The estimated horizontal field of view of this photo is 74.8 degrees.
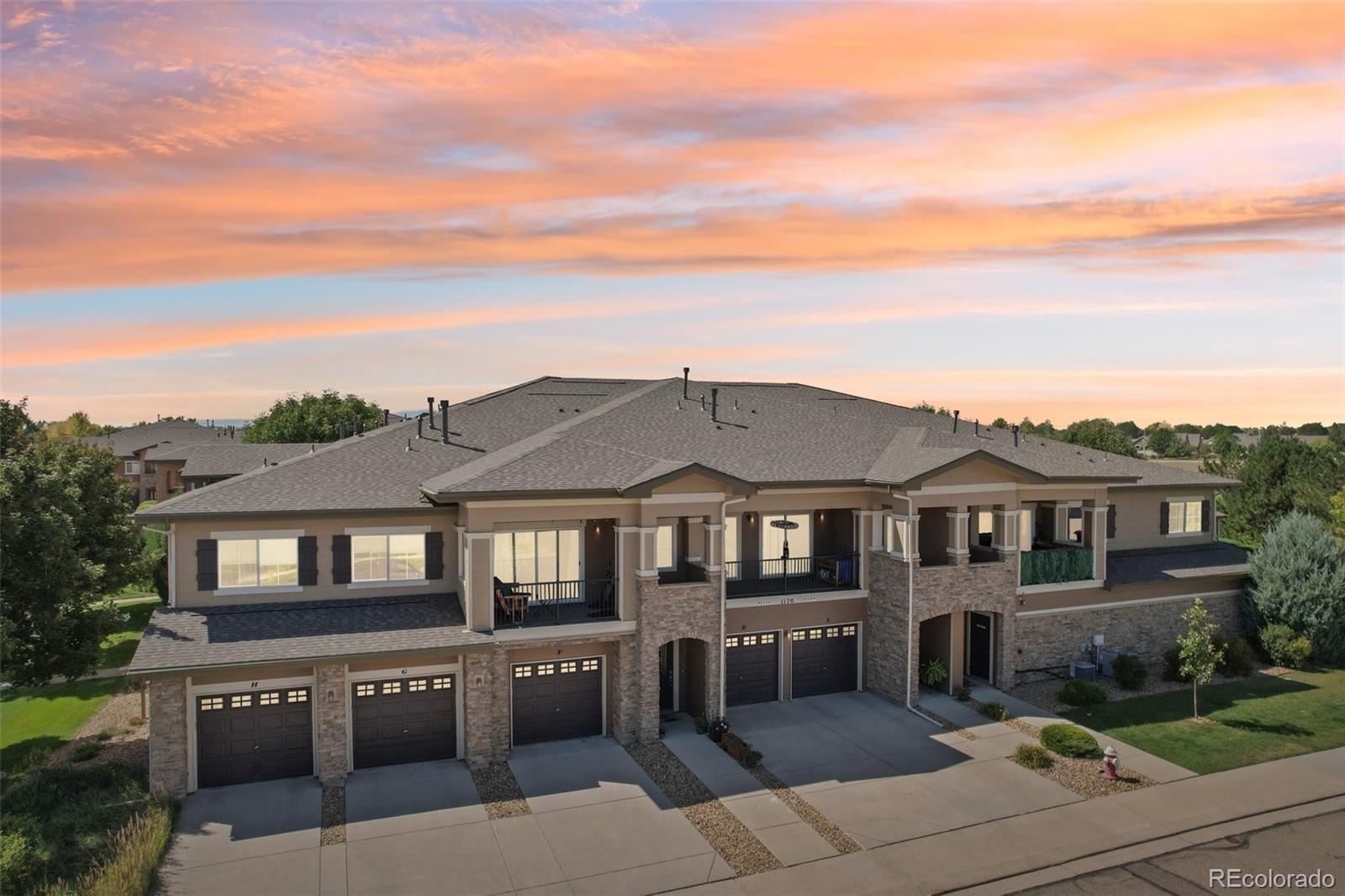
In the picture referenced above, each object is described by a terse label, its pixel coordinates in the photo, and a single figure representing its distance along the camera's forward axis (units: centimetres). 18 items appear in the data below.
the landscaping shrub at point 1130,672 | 2683
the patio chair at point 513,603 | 2202
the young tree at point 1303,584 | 2978
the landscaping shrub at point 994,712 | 2409
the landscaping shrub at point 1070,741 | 2147
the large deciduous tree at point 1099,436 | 5809
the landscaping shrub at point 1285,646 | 2928
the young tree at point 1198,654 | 2439
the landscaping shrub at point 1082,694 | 2528
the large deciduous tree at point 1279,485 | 4681
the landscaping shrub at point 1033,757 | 2100
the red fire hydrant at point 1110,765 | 2002
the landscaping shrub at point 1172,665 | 2780
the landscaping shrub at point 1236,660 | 2850
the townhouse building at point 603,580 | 2028
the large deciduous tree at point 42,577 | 2153
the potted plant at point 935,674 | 2606
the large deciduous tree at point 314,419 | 7219
